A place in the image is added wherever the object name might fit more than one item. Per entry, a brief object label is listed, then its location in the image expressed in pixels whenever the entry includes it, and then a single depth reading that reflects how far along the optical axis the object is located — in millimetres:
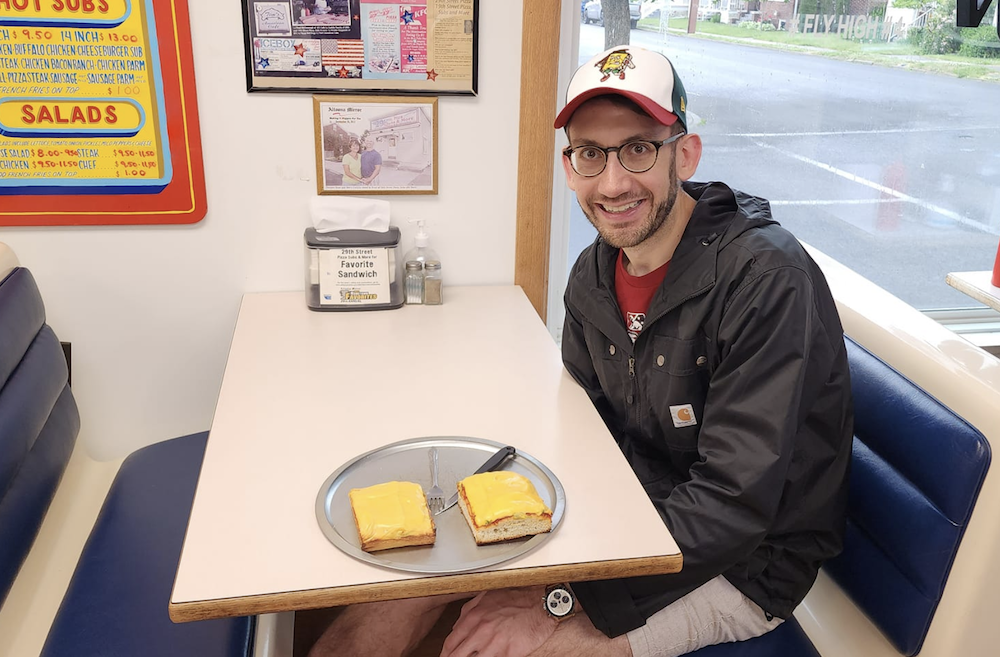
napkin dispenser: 1851
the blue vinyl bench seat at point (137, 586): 1281
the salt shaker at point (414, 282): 1928
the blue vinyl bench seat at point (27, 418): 1364
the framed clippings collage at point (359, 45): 1791
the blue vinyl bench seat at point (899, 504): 1226
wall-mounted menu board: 1727
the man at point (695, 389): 1247
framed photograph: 1881
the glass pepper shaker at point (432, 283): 1918
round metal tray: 1052
